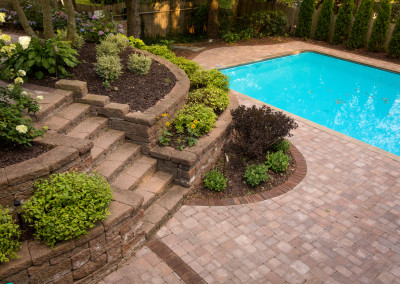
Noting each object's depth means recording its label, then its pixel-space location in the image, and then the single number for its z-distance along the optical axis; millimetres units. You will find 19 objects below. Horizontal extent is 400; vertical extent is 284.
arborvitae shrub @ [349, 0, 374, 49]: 13789
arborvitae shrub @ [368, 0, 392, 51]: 13305
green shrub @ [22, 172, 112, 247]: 3324
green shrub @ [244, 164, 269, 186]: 5453
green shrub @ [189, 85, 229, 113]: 6453
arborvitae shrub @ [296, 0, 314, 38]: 15227
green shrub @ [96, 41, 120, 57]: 6617
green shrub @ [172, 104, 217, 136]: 5598
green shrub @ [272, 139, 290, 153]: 6383
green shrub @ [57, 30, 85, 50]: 6875
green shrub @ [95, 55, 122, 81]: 6082
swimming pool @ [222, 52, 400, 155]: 9203
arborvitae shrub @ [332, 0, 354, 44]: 14355
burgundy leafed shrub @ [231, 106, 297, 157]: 5780
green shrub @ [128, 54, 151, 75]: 6652
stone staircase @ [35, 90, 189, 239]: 4684
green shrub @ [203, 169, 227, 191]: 5320
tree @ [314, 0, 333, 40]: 14773
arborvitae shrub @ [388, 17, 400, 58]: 13166
